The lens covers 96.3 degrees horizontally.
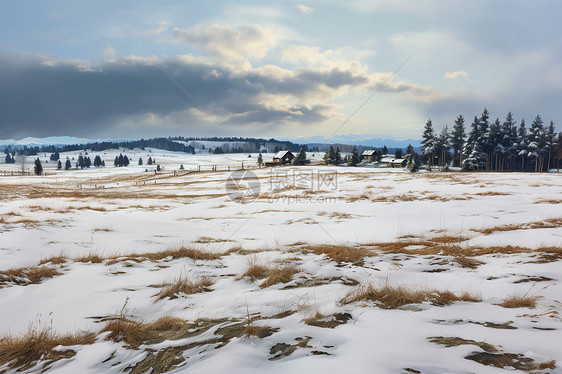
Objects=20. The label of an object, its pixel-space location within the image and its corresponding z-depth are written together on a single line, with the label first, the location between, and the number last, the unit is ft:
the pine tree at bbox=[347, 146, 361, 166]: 313.12
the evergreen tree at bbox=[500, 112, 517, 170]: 229.45
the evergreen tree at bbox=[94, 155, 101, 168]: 593.83
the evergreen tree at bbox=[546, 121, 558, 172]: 213.46
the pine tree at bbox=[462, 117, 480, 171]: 216.13
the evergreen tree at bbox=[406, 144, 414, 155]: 273.21
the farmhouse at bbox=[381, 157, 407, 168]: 310.18
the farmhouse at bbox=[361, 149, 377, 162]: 366.20
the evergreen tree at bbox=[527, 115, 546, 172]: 205.20
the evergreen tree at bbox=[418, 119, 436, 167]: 230.07
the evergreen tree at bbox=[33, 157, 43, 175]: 361.63
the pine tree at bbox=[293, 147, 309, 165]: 327.67
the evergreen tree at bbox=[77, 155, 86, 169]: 565.94
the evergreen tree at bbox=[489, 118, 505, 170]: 228.63
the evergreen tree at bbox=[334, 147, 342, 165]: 330.54
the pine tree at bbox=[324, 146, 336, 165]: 328.25
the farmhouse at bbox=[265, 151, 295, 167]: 335.47
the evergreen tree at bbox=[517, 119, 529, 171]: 218.18
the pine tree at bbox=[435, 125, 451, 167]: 247.23
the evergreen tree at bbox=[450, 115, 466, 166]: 247.29
